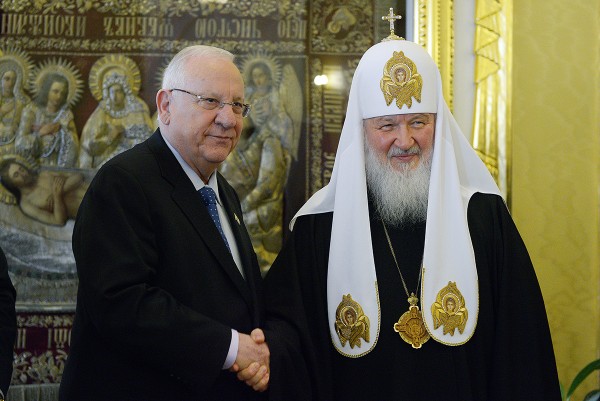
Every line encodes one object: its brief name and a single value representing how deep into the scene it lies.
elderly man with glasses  2.60
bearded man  3.10
